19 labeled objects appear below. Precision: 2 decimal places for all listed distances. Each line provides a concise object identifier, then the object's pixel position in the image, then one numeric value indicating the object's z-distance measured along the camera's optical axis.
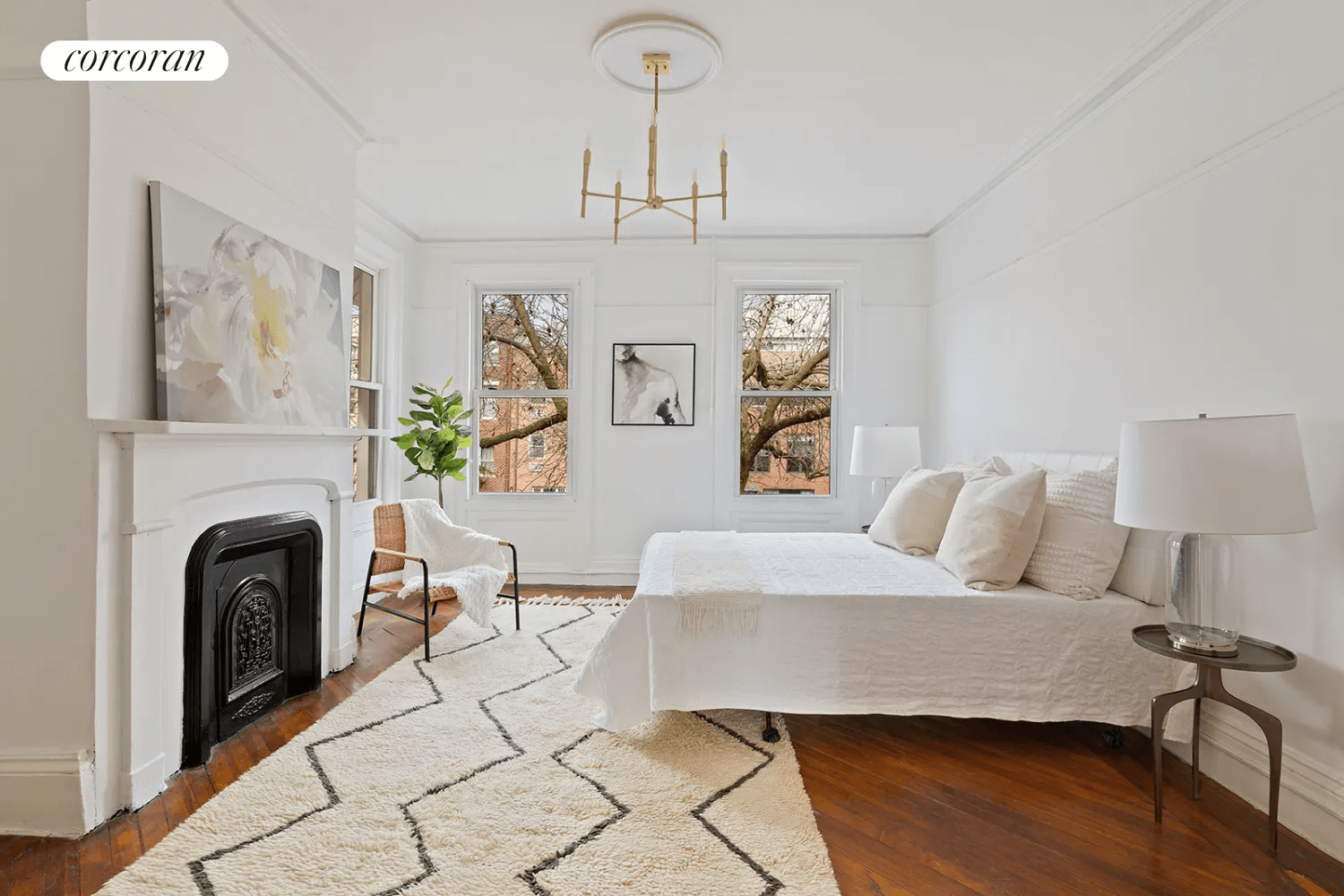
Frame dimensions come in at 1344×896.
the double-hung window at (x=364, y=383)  4.66
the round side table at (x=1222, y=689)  1.84
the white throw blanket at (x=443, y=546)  3.85
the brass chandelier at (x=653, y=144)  2.64
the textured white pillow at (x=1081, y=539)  2.49
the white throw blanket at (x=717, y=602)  2.44
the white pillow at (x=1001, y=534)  2.59
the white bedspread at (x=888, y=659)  2.40
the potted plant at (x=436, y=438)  4.64
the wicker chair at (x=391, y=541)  3.60
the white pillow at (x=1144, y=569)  2.42
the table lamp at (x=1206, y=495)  1.79
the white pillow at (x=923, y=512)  3.23
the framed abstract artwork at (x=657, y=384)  5.09
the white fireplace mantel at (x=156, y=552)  1.97
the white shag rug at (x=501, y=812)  1.70
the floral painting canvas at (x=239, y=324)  2.13
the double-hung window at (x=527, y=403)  5.25
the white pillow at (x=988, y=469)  3.20
